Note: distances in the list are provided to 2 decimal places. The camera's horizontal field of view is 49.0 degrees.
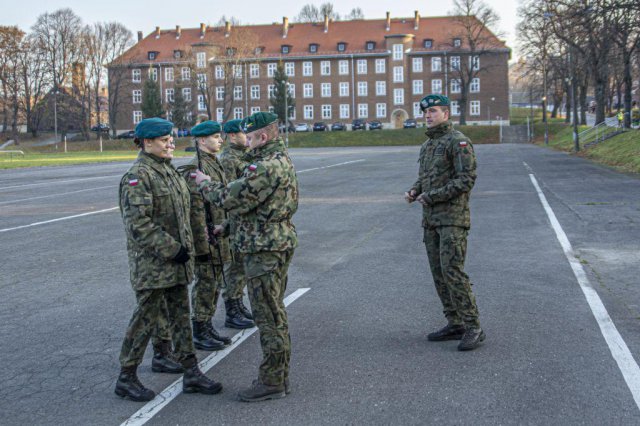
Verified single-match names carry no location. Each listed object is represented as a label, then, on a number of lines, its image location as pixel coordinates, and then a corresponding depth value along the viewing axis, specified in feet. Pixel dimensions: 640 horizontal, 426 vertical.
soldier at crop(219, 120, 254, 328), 22.13
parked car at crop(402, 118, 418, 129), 283.05
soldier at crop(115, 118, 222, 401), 15.79
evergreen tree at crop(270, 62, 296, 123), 290.97
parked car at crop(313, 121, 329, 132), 290.97
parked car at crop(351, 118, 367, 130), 294.46
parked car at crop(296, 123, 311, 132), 297.94
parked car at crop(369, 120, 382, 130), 291.58
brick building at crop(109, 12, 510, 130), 308.40
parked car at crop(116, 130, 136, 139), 289.12
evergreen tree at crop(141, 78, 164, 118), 294.46
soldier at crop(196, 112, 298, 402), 15.25
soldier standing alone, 19.40
